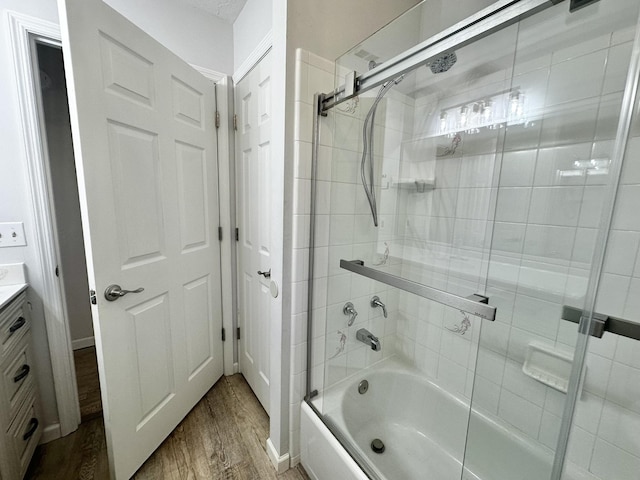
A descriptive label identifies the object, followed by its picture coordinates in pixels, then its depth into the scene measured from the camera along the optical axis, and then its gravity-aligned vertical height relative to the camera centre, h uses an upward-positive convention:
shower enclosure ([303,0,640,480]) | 0.84 -0.16
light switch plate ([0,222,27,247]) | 1.17 -0.19
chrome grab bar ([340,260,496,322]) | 0.74 -0.29
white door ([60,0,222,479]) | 0.96 -0.06
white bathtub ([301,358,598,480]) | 0.97 -1.02
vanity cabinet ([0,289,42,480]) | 0.99 -0.82
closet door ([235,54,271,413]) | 1.39 -0.10
